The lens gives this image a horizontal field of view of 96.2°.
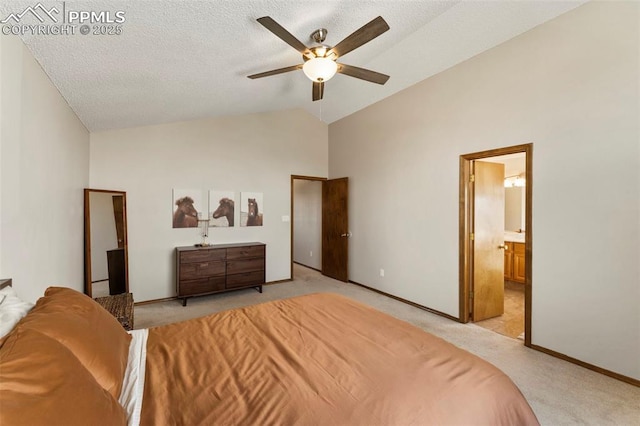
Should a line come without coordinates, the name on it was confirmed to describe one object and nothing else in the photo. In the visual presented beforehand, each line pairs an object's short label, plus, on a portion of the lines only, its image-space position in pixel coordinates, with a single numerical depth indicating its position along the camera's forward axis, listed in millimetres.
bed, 841
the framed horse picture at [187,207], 4422
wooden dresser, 4152
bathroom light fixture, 5547
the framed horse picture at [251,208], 4992
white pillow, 1065
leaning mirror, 3363
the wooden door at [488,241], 3582
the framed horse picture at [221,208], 4703
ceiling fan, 1927
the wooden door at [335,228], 5426
